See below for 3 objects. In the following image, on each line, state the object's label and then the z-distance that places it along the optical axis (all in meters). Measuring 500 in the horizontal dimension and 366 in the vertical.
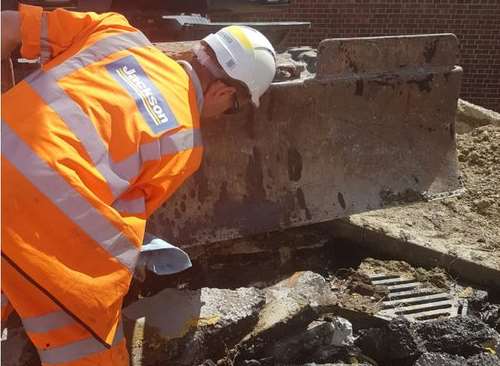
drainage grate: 3.84
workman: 2.13
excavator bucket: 3.99
